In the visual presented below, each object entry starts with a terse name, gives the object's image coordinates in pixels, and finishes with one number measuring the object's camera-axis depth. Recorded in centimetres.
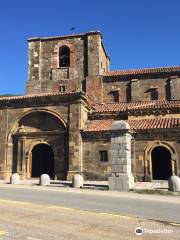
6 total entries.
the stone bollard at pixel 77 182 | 1316
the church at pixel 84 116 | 1647
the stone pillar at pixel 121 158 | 1226
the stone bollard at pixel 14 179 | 1524
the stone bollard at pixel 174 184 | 1122
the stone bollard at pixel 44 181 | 1425
